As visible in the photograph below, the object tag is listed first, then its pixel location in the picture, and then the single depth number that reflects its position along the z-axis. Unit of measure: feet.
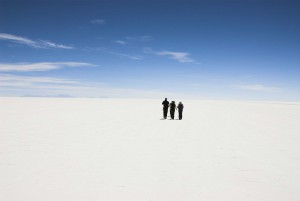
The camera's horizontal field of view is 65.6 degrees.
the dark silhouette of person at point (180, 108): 55.60
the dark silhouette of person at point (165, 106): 58.27
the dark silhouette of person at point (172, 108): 57.09
